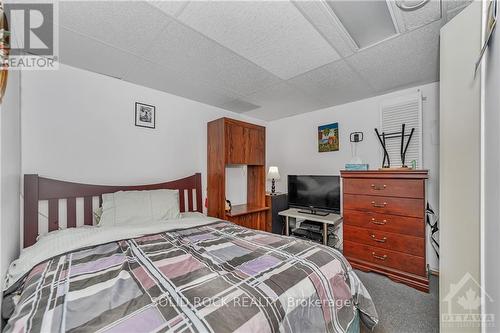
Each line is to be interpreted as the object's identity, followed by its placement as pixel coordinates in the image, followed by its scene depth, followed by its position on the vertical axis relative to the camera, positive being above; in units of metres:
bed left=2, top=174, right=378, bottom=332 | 0.79 -0.59
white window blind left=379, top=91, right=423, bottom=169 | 2.56 +0.60
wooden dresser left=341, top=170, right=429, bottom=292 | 2.13 -0.65
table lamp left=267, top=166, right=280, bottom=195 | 3.77 -0.14
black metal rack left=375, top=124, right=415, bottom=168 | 2.61 +0.38
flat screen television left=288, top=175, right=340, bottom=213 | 3.06 -0.42
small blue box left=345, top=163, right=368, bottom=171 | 2.71 -0.01
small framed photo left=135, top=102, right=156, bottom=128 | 2.50 +0.65
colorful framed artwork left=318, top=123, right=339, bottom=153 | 3.27 +0.48
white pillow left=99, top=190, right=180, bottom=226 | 1.93 -0.42
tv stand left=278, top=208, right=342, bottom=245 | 2.82 -0.75
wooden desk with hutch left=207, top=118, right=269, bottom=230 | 2.93 +0.09
